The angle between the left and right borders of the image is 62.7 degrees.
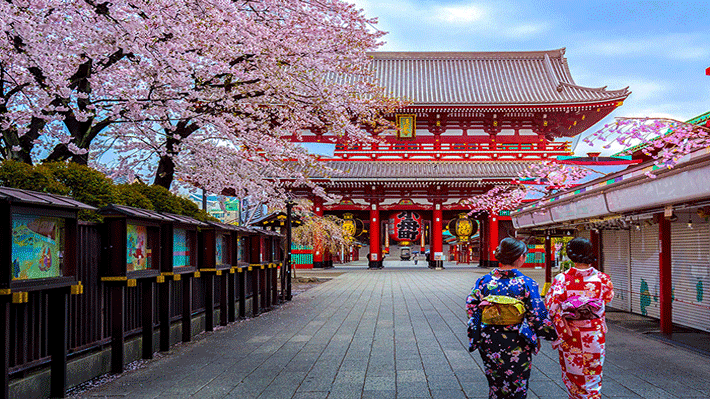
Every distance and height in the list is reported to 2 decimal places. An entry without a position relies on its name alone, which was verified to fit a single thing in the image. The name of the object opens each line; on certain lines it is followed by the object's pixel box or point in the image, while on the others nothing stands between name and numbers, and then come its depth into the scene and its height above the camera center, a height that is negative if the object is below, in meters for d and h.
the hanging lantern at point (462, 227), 31.03 +0.03
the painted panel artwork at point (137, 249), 6.85 -0.22
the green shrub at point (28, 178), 5.92 +0.56
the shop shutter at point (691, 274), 9.35 -0.82
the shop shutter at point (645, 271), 11.05 -0.89
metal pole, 16.03 -0.47
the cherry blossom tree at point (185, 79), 7.91 +2.59
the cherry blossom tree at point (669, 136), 6.69 +1.10
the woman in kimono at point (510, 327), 4.28 -0.74
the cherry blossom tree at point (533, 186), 12.65 +1.20
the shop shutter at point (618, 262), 12.52 -0.81
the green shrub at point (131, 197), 7.54 +0.46
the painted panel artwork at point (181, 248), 8.35 -0.26
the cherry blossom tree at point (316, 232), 25.75 -0.14
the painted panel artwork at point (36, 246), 4.82 -0.13
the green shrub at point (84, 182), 6.67 +0.58
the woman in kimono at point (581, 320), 4.50 -0.74
